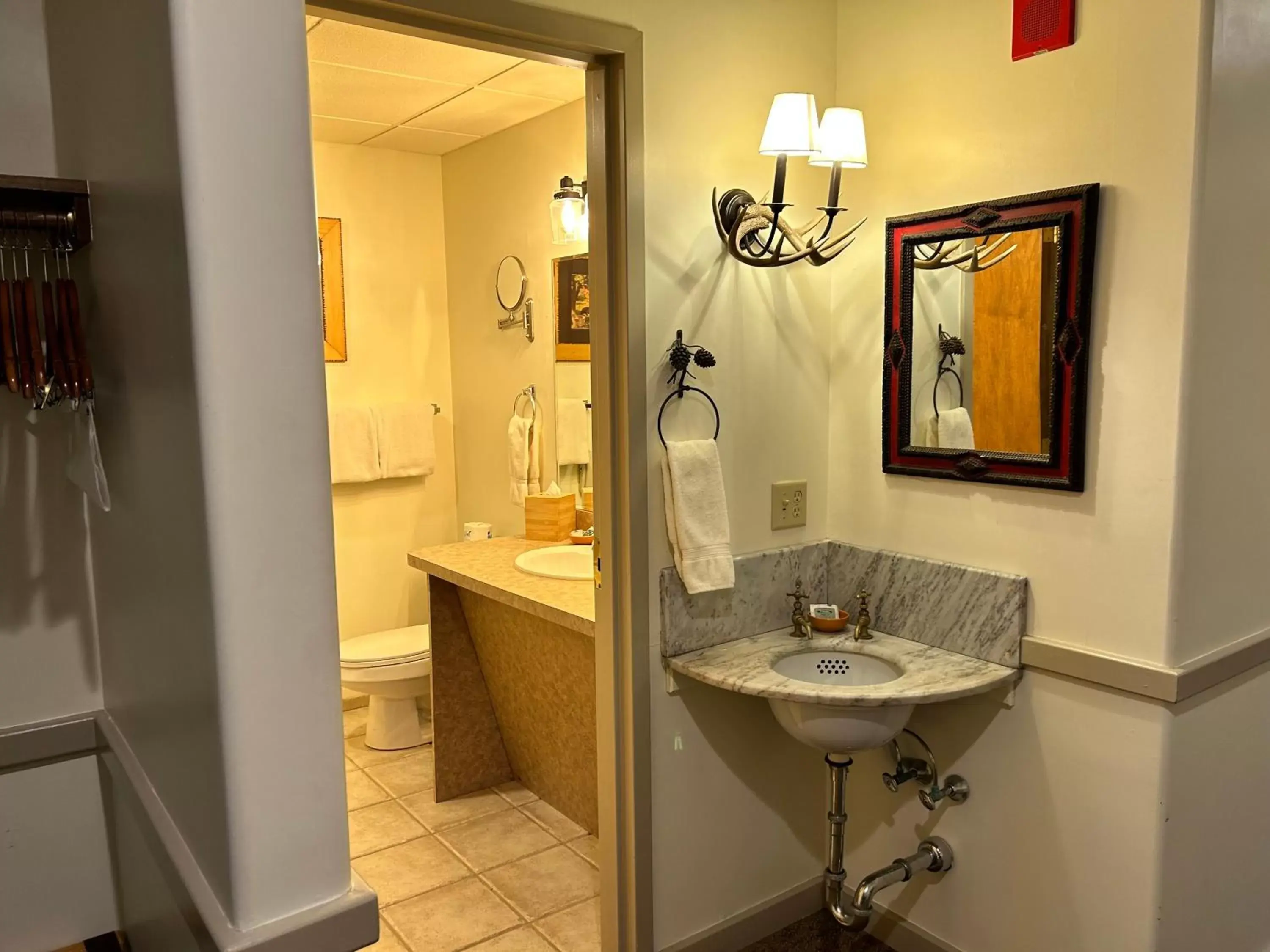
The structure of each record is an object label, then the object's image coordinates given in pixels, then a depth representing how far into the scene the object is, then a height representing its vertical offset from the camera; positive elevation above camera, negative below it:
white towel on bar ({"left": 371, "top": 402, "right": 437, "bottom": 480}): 4.01 -0.26
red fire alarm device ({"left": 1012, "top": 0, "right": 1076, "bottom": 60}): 1.89 +0.69
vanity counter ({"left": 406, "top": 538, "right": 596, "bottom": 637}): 2.56 -0.62
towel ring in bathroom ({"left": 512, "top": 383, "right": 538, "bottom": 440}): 3.69 -0.09
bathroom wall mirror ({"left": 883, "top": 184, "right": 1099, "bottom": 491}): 1.93 +0.07
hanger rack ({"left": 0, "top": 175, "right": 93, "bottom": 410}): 1.36 +0.12
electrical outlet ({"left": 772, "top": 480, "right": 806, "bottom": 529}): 2.39 -0.33
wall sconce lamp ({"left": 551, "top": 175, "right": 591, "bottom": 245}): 3.20 +0.55
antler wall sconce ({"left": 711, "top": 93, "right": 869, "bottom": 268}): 2.02 +0.41
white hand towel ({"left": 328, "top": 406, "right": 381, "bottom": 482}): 3.90 -0.28
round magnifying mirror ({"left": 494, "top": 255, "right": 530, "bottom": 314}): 3.71 +0.37
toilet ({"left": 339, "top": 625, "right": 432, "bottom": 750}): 3.45 -1.09
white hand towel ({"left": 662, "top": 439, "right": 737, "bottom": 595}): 2.14 -0.32
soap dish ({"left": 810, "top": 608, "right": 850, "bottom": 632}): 2.36 -0.62
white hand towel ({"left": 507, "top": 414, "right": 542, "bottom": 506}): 3.64 -0.30
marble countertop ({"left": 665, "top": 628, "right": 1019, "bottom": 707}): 1.95 -0.66
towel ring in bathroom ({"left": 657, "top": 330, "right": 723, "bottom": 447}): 2.13 +0.03
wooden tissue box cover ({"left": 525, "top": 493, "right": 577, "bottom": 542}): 3.45 -0.51
